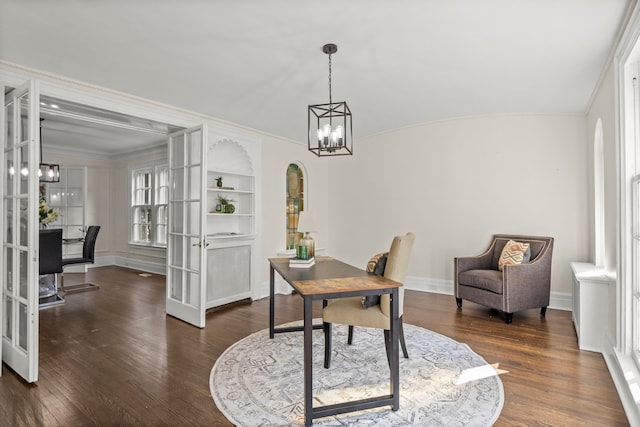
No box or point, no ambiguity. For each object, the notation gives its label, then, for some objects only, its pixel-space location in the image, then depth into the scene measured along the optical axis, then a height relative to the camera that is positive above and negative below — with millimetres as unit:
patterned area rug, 1996 -1172
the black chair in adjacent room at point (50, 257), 4328 -522
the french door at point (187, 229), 3615 -145
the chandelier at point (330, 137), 2693 +654
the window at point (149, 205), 6773 +245
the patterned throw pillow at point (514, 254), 3951 -443
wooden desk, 1944 -500
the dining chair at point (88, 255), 5266 -614
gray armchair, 3664 -743
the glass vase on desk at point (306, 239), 2928 -197
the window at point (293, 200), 5652 +287
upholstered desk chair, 2324 -664
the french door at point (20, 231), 2367 -103
